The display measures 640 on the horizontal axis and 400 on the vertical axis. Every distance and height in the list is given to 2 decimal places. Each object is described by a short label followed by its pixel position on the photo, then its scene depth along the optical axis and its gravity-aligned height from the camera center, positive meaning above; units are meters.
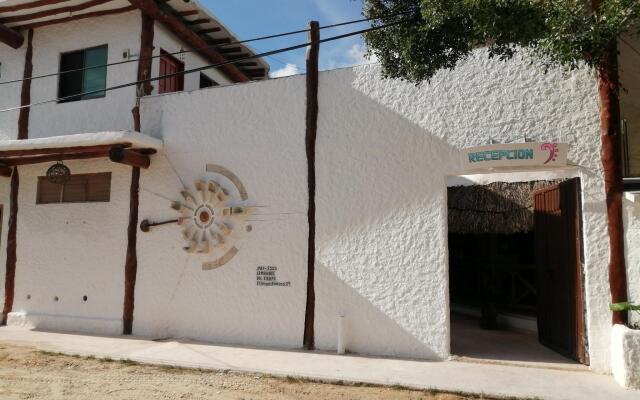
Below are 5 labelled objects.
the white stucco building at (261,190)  7.02 +1.09
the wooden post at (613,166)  6.27 +1.22
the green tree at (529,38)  5.35 +2.64
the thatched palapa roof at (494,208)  9.57 +0.98
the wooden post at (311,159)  7.79 +1.55
